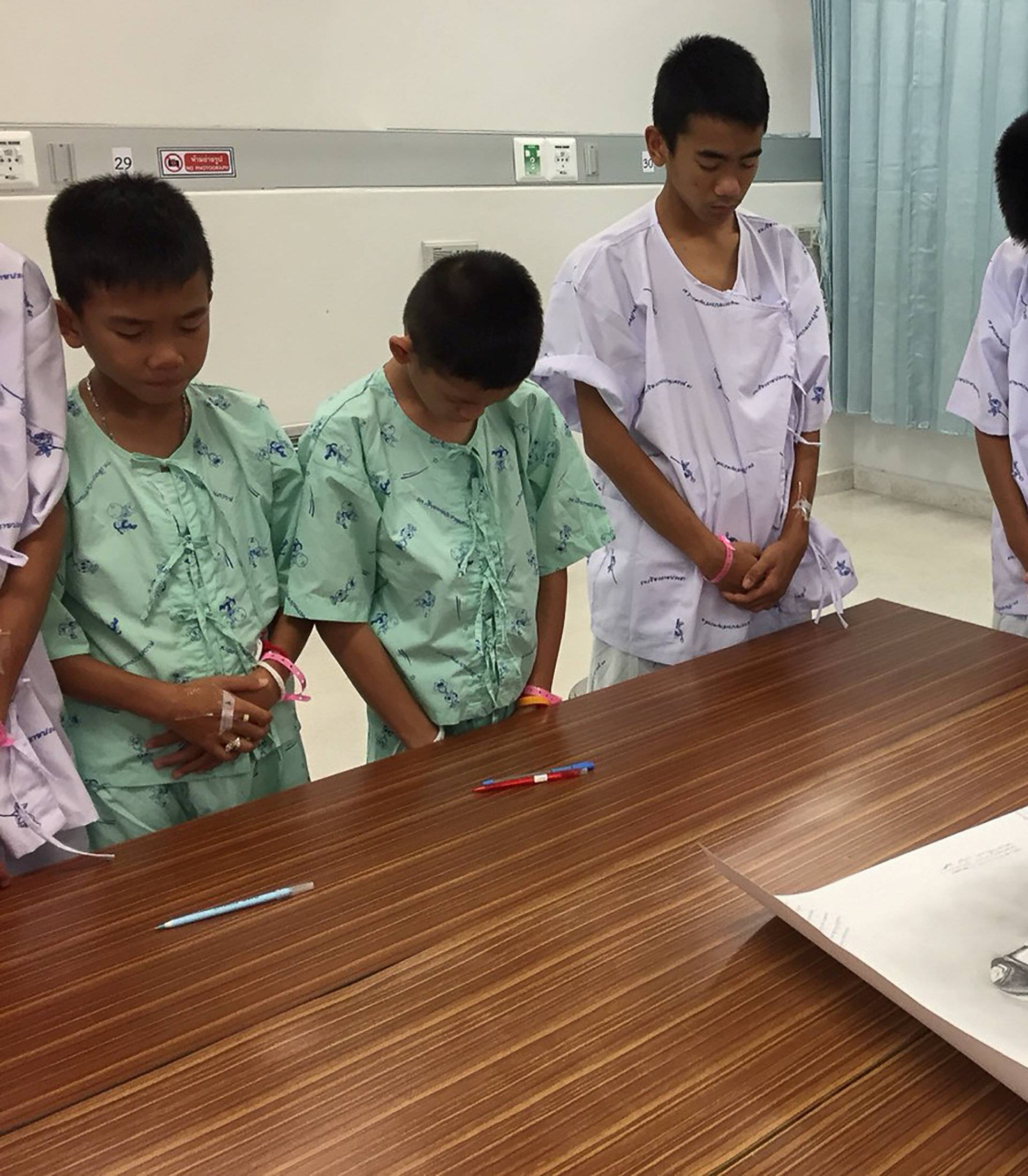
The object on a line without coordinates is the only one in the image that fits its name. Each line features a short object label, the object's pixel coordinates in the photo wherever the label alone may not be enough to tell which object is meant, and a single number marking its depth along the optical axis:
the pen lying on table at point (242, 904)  0.89
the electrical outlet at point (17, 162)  2.71
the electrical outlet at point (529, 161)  3.56
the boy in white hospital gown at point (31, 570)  1.05
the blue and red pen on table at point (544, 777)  1.09
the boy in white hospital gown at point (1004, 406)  1.68
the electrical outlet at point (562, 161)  3.63
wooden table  0.67
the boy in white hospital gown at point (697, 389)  1.58
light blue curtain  3.73
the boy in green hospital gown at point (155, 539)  1.12
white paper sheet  0.71
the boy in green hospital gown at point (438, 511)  1.20
